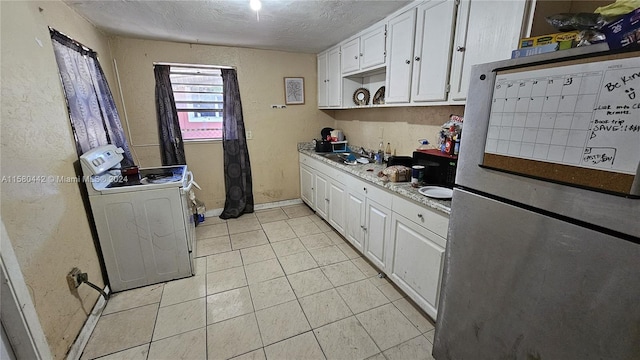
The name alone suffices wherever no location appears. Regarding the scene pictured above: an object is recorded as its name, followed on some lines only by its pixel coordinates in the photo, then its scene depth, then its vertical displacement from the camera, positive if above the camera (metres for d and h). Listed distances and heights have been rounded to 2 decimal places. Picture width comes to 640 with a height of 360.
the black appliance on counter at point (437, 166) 1.80 -0.33
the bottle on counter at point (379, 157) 2.79 -0.39
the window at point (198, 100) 3.10 +0.29
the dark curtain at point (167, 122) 2.95 +0.02
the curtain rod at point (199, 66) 2.94 +0.69
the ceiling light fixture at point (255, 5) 1.86 +0.86
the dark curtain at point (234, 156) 3.26 -0.45
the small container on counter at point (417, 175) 1.88 -0.40
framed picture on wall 3.56 +0.43
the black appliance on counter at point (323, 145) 3.46 -0.32
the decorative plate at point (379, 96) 2.75 +0.26
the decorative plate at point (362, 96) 3.03 +0.29
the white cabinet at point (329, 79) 3.14 +0.55
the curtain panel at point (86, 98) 1.77 +0.21
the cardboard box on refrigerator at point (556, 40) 0.91 +0.30
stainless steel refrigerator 0.68 -0.30
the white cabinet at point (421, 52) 1.72 +0.50
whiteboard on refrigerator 0.65 +0.01
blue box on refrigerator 0.63 +0.22
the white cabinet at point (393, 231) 1.62 -0.87
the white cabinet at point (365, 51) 2.34 +0.70
